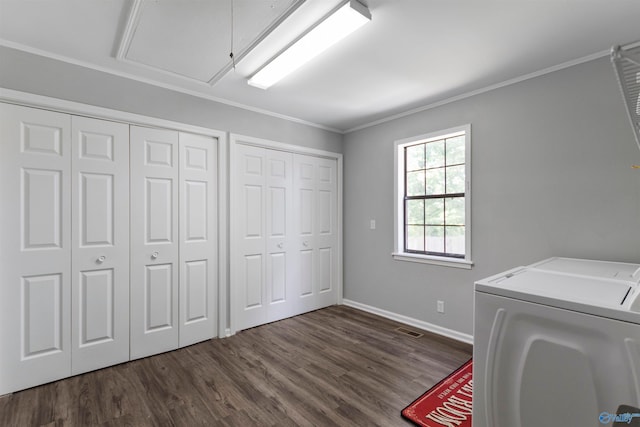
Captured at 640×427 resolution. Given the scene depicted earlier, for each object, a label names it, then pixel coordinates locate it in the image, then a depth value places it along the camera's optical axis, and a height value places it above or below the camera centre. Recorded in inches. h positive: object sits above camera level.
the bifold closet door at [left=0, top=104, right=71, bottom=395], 85.4 -9.5
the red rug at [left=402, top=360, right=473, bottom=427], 74.5 -51.3
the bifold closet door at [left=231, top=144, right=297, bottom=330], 132.1 -10.6
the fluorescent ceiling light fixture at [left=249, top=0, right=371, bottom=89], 68.6 +45.3
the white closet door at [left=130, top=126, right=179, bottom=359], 106.5 -9.7
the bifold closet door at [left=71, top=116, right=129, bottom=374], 96.0 -9.6
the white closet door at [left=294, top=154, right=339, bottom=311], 155.0 -8.6
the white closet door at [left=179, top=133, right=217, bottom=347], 116.6 -9.8
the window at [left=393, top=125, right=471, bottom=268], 123.8 +6.7
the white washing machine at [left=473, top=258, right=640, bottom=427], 45.3 -23.1
